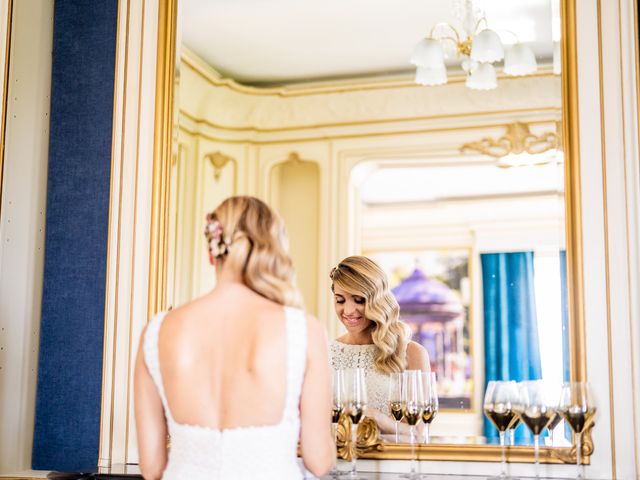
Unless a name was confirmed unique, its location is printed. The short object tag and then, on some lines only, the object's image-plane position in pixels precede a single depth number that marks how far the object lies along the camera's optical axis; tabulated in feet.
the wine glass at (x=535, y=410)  7.89
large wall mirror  8.73
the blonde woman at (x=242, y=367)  6.54
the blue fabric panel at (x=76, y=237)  9.75
